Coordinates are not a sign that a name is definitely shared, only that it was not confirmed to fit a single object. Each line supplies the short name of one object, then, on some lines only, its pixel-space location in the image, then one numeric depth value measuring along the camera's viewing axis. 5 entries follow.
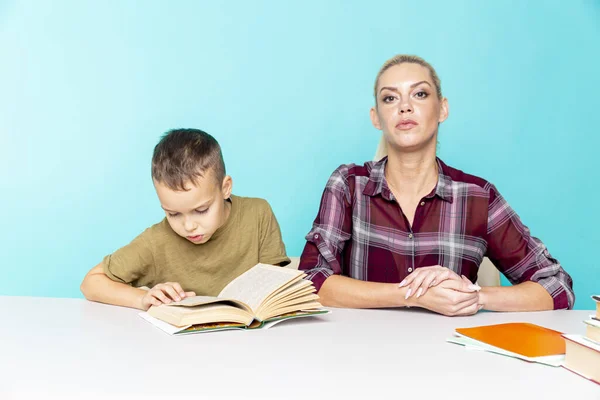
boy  1.82
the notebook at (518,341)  1.20
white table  1.02
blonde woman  2.07
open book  1.42
